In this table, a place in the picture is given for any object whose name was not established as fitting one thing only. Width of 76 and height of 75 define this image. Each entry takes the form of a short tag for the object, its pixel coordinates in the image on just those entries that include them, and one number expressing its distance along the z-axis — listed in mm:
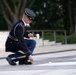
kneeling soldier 10953
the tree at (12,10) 36500
